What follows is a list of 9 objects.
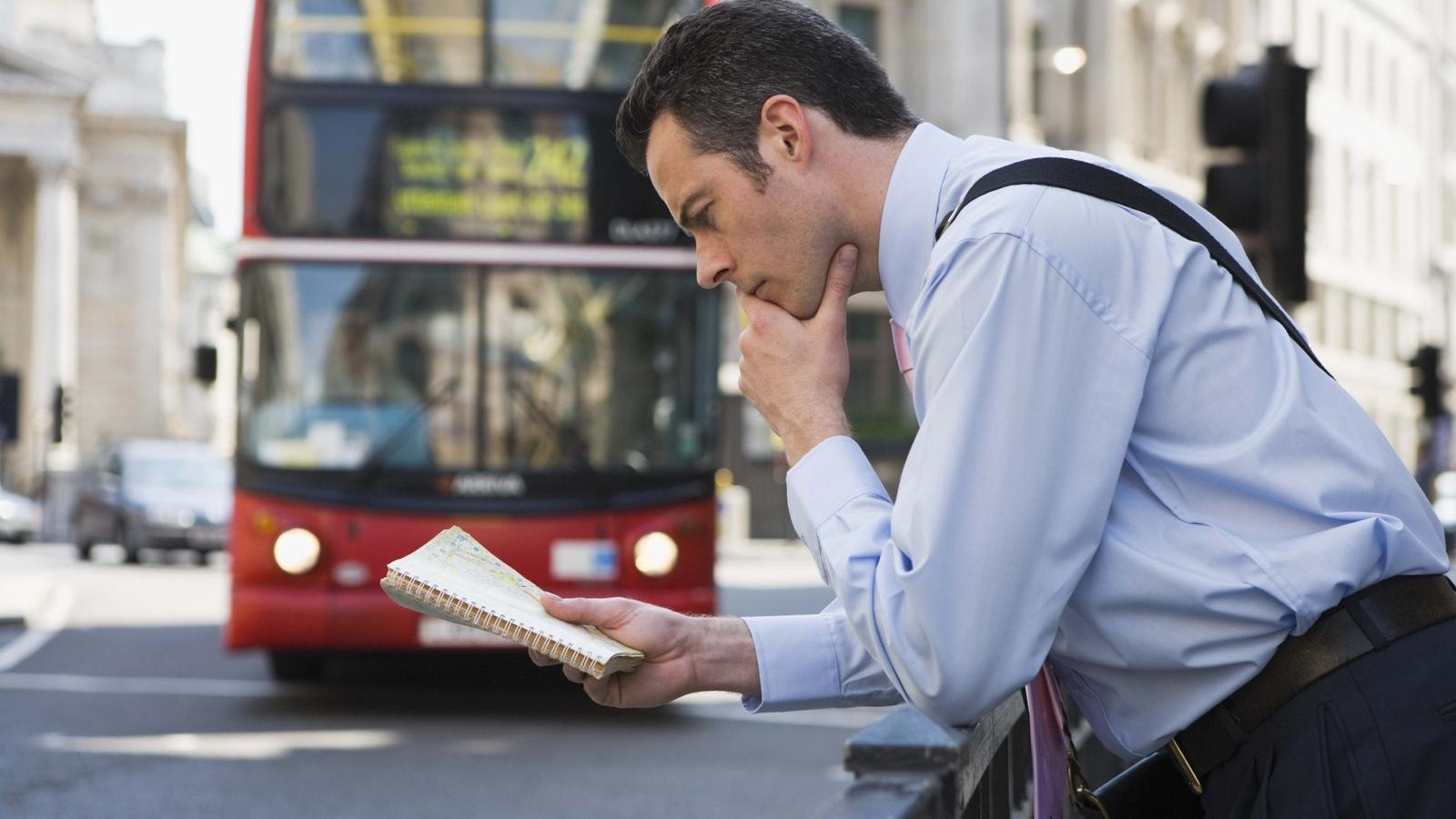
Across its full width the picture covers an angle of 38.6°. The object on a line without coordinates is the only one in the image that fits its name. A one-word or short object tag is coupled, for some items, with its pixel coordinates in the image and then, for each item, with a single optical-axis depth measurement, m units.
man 1.69
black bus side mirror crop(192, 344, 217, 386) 12.96
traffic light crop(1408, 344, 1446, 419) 18.31
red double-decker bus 9.84
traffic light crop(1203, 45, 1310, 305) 5.33
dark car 26.80
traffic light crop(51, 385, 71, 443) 41.28
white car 37.88
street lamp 30.06
